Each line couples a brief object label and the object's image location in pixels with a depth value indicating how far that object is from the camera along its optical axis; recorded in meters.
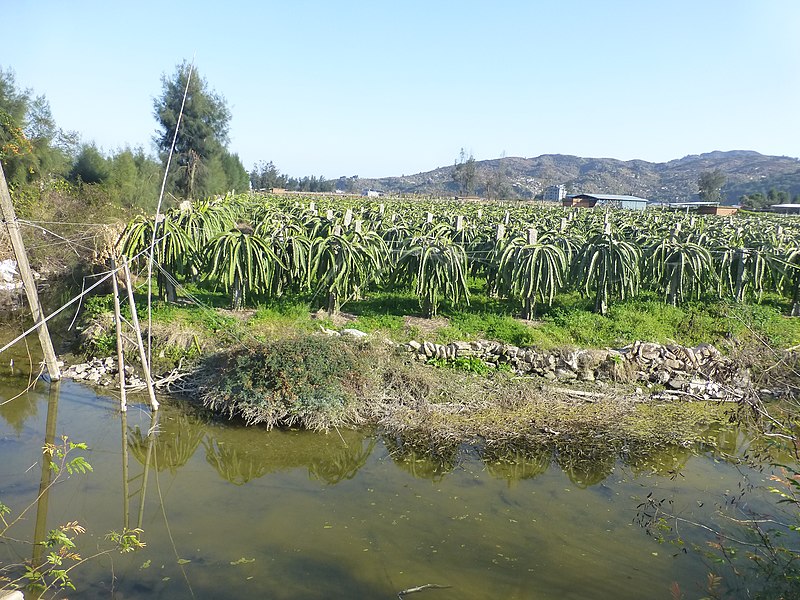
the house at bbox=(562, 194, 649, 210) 56.22
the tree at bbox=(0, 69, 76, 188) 18.98
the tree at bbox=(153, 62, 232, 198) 33.69
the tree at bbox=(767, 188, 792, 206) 62.96
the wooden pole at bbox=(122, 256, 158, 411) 8.12
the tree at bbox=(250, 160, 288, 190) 70.31
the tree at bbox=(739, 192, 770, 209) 58.94
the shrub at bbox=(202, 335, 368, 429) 8.53
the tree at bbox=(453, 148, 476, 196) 69.19
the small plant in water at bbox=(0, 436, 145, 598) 3.84
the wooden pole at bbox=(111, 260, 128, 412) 8.23
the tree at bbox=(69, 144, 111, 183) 23.80
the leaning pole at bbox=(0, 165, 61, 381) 8.68
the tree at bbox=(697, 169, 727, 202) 72.88
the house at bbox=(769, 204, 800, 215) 53.07
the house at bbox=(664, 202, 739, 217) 47.31
